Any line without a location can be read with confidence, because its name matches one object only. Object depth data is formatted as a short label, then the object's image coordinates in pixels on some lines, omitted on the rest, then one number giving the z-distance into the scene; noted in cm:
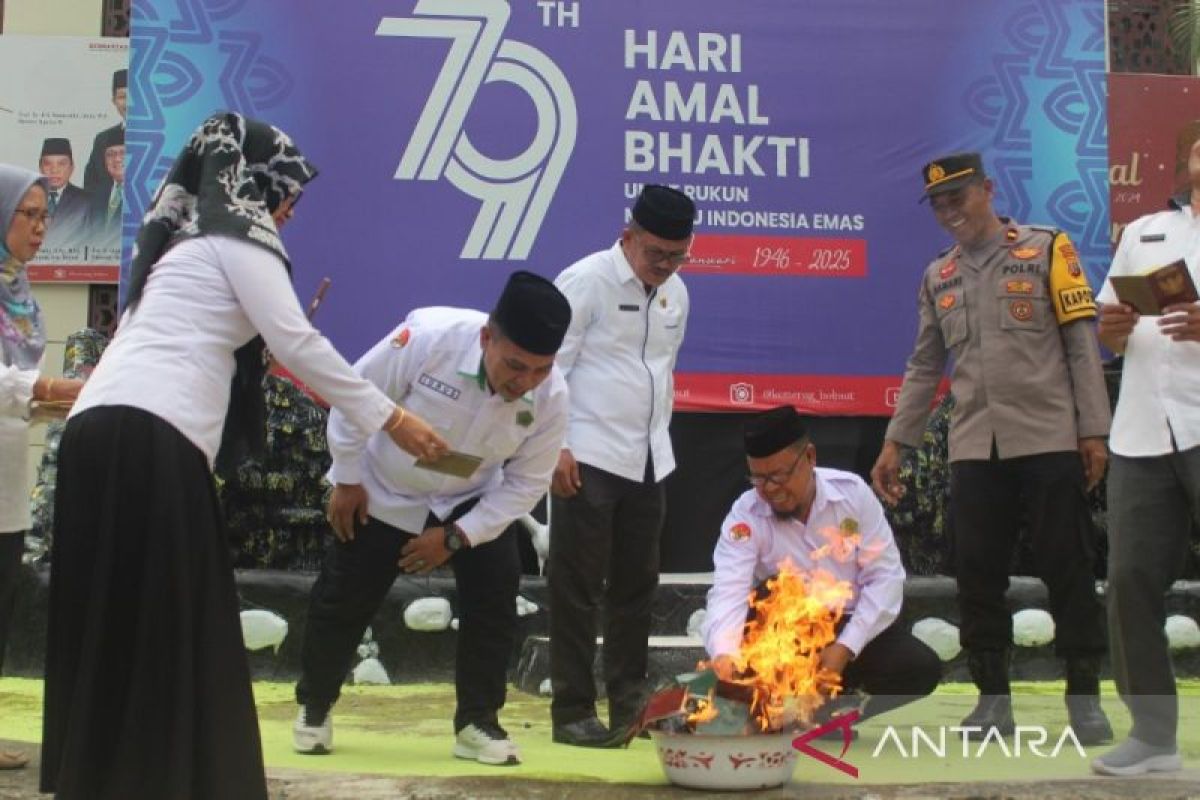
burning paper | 373
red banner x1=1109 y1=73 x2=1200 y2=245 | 820
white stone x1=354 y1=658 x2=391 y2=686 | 637
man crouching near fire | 424
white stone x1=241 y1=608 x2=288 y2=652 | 629
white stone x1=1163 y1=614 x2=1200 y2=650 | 668
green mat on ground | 397
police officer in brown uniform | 454
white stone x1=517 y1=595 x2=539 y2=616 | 659
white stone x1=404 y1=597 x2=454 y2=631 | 641
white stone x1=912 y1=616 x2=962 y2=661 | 648
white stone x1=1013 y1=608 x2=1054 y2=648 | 653
